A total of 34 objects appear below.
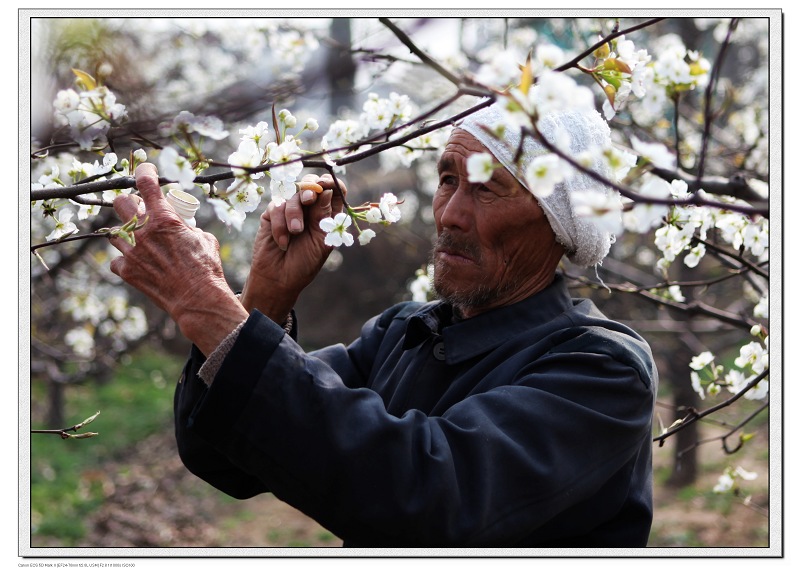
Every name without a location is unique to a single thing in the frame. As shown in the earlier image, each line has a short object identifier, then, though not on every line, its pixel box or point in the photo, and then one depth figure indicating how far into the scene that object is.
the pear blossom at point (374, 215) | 1.53
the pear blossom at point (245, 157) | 1.32
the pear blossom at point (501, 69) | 0.97
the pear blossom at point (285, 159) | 1.39
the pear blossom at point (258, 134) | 1.43
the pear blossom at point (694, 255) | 2.03
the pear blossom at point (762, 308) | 2.24
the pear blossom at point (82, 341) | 5.41
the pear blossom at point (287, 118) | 1.46
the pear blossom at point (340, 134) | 1.88
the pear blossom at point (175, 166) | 1.22
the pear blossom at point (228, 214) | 1.35
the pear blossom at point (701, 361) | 2.13
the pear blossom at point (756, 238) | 2.02
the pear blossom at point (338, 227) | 1.54
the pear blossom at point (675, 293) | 2.43
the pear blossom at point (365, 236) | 1.52
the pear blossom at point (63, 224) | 1.58
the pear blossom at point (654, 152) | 0.96
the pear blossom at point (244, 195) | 1.40
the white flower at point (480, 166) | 1.02
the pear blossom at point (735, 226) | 2.08
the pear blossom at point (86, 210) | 1.61
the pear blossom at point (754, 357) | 2.01
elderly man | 1.26
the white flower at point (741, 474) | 2.34
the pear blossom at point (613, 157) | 0.93
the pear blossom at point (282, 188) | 1.43
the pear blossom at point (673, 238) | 1.91
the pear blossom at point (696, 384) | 2.14
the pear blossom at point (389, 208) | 1.54
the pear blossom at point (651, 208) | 0.96
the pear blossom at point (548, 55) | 1.04
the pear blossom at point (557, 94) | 0.94
